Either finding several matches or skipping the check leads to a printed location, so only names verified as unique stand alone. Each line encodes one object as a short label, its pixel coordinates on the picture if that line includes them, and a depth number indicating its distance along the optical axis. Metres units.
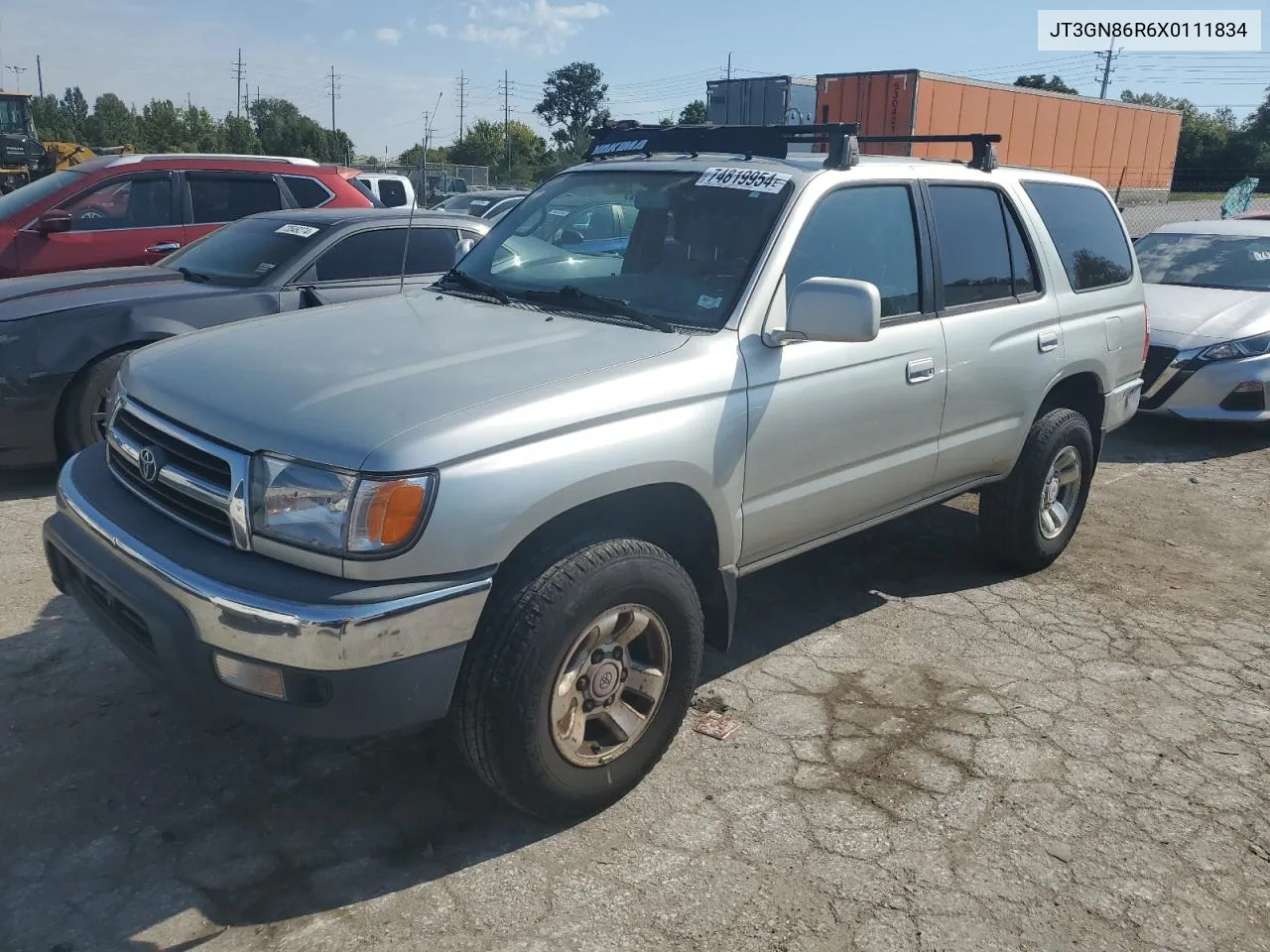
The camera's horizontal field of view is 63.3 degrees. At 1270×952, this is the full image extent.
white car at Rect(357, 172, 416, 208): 14.04
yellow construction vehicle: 25.41
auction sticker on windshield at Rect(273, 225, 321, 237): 6.45
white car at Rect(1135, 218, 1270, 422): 7.53
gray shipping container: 18.67
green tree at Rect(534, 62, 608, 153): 100.56
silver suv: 2.48
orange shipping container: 20.28
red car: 7.98
